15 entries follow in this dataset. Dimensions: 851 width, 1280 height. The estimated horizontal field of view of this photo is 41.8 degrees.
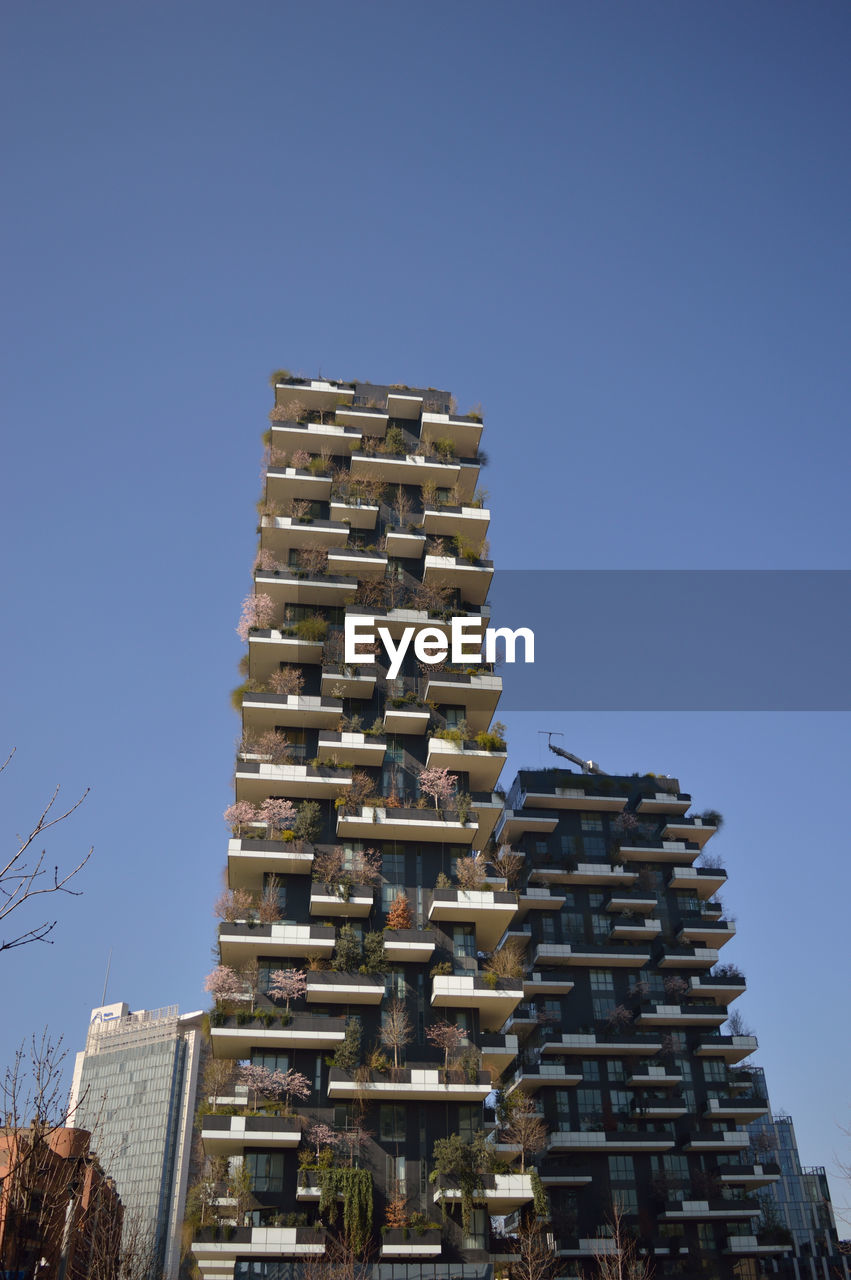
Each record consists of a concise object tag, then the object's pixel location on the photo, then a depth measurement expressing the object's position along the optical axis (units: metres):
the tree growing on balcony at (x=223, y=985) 49.19
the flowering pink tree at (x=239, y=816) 53.66
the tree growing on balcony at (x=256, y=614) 59.00
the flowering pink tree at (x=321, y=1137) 46.44
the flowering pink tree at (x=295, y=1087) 47.62
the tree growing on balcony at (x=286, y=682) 57.12
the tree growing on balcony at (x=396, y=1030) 48.84
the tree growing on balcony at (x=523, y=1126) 55.12
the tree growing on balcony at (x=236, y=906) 51.44
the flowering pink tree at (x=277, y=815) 53.59
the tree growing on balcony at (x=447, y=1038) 49.22
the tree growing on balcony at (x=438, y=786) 54.88
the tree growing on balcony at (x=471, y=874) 52.72
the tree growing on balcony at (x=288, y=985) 49.31
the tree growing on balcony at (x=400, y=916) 51.56
